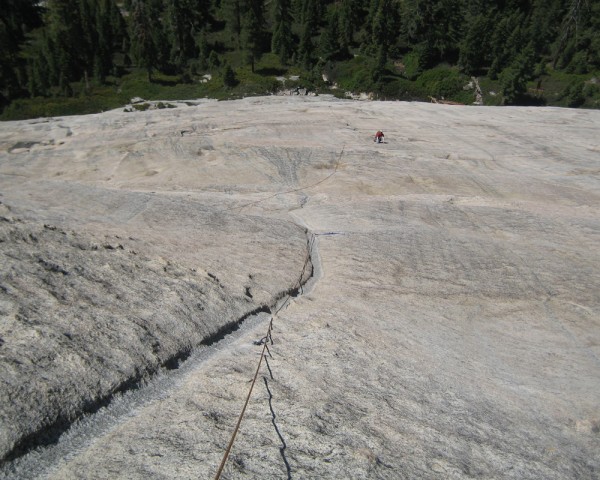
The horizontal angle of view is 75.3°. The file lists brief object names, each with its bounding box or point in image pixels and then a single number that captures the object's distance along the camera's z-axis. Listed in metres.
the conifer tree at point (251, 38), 72.81
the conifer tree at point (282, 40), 79.88
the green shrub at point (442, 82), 68.94
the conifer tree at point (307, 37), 78.62
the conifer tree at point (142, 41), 71.81
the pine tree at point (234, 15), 82.97
